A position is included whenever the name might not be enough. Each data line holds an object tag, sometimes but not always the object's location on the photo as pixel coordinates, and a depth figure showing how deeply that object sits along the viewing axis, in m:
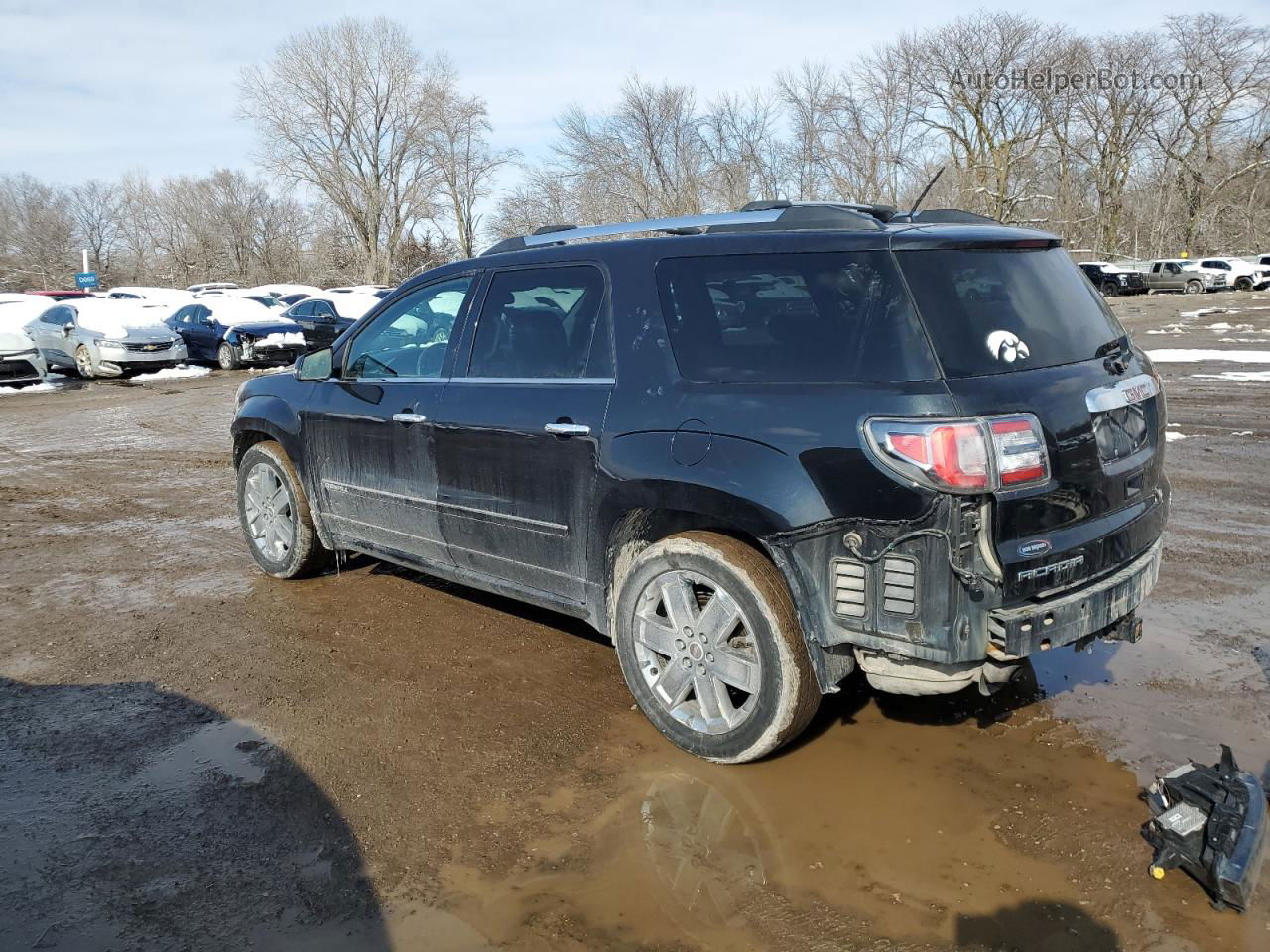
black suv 3.07
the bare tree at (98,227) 70.75
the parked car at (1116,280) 42.78
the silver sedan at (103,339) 20.62
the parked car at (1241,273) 42.81
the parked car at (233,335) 22.31
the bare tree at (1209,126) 54.72
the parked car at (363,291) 33.47
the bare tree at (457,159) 50.16
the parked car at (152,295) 39.64
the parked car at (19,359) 18.95
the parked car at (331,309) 22.80
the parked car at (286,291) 39.59
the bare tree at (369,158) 50.16
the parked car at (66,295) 38.20
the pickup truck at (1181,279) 42.81
